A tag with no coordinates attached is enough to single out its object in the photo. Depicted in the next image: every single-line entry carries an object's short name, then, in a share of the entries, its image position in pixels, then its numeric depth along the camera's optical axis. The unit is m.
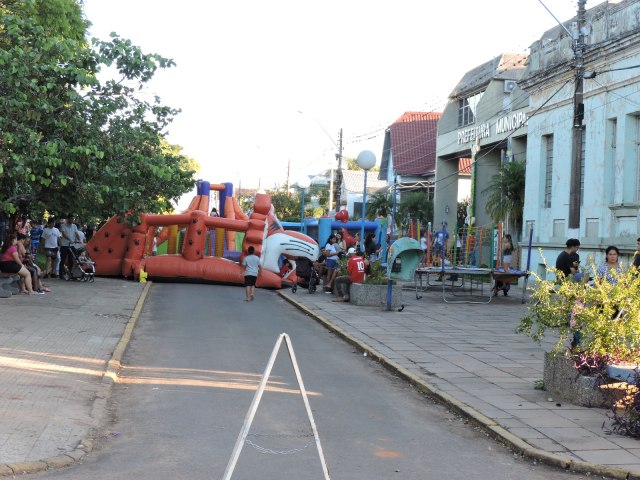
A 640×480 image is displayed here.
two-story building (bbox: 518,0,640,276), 21.53
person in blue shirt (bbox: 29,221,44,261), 31.76
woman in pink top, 16.88
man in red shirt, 19.80
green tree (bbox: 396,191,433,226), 44.47
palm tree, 30.05
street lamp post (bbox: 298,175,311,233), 35.63
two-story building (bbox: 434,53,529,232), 34.00
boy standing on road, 19.98
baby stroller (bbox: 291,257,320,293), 23.73
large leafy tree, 13.79
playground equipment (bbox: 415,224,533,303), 20.30
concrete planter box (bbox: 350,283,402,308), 18.55
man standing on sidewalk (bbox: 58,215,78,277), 23.03
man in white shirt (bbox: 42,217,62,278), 22.50
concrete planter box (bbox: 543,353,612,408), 8.23
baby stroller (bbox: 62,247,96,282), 23.25
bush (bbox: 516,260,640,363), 7.98
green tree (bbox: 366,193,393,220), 47.56
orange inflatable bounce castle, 24.42
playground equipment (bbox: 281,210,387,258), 30.31
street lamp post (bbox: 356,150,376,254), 21.44
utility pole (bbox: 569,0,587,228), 21.08
